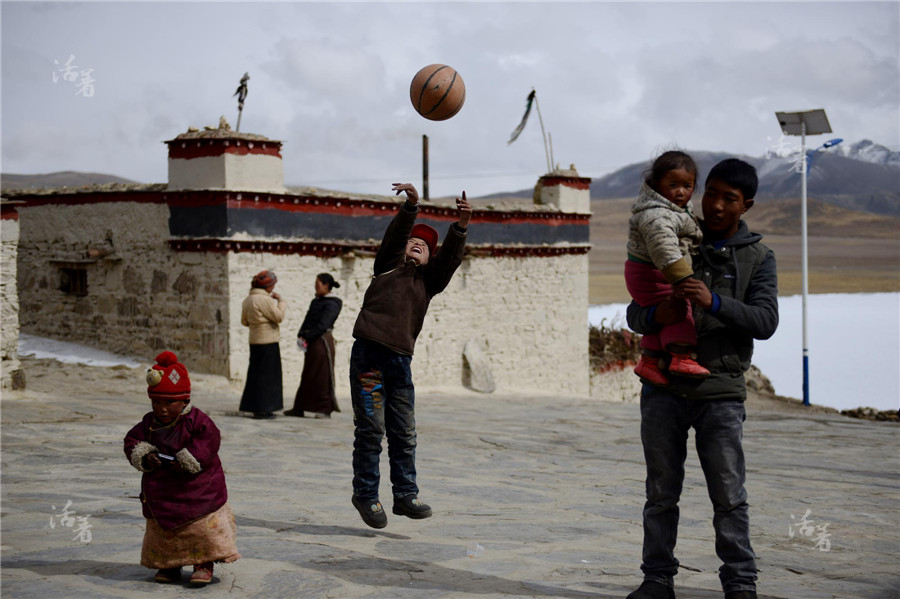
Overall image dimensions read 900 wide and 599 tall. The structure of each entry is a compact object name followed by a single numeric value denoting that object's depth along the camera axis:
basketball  6.53
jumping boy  5.72
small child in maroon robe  4.67
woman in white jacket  10.98
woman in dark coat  11.28
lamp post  20.34
